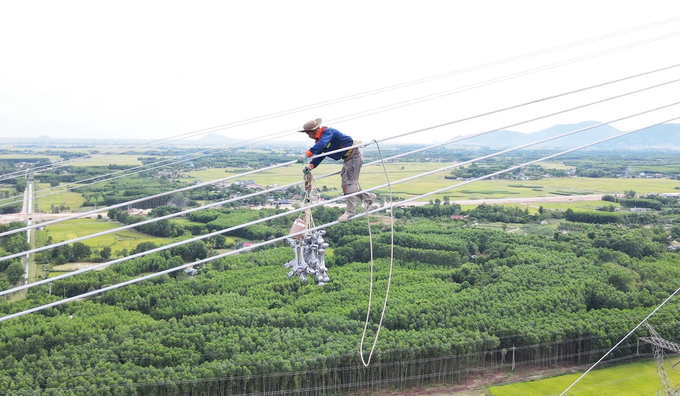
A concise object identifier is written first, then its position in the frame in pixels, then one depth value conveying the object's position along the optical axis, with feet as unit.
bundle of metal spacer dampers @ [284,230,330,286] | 42.60
